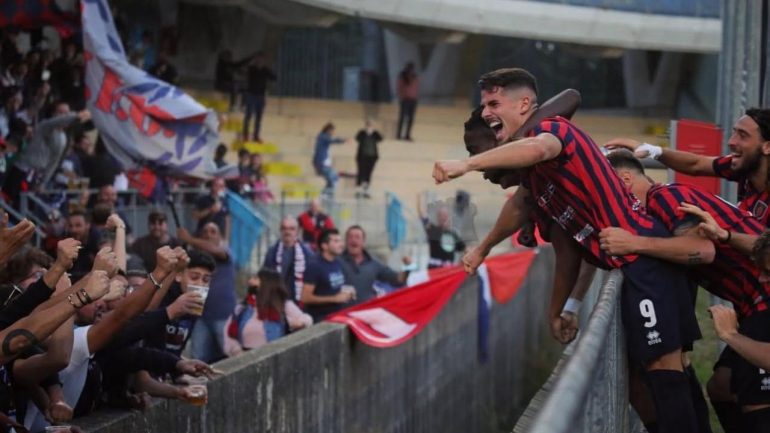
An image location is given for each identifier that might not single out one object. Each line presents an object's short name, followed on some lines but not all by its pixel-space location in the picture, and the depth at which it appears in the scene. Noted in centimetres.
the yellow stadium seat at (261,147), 2980
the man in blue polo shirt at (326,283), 1263
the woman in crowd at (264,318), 1118
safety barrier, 315
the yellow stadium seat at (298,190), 2503
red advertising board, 995
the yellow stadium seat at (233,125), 3042
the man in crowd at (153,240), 1240
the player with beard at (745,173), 697
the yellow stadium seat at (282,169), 3008
